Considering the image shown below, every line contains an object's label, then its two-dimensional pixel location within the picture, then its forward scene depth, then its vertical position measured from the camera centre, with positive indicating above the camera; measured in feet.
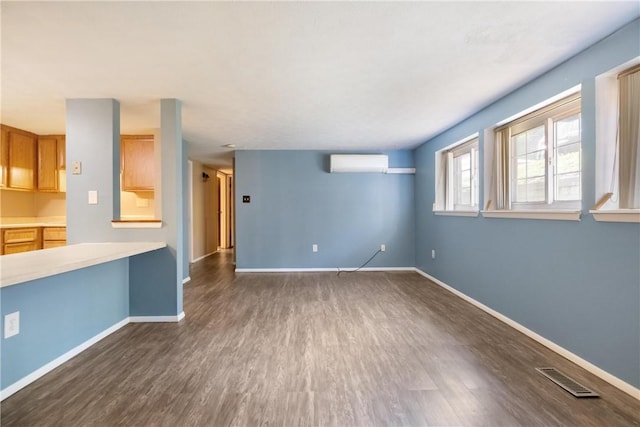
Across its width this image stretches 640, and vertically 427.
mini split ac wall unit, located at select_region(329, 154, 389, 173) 15.99 +2.64
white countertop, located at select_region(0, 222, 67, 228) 11.71 -0.65
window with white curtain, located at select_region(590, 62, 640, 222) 5.58 +1.34
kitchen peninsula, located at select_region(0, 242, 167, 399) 5.52 -2.31
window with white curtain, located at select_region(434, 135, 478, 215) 11.65 +1.43
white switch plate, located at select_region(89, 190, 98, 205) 9.02 +0.40
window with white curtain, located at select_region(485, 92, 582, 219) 7.16 +1.41
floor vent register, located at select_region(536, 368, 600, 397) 5.42 -3.52
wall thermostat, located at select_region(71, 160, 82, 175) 8.98 +1.34
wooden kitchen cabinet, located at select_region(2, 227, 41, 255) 11.49 -1.27
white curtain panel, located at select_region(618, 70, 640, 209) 5.56 +1.36
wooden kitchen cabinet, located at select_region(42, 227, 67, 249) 12.85 -1.20
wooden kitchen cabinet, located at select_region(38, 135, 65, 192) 13.16 +2.27
